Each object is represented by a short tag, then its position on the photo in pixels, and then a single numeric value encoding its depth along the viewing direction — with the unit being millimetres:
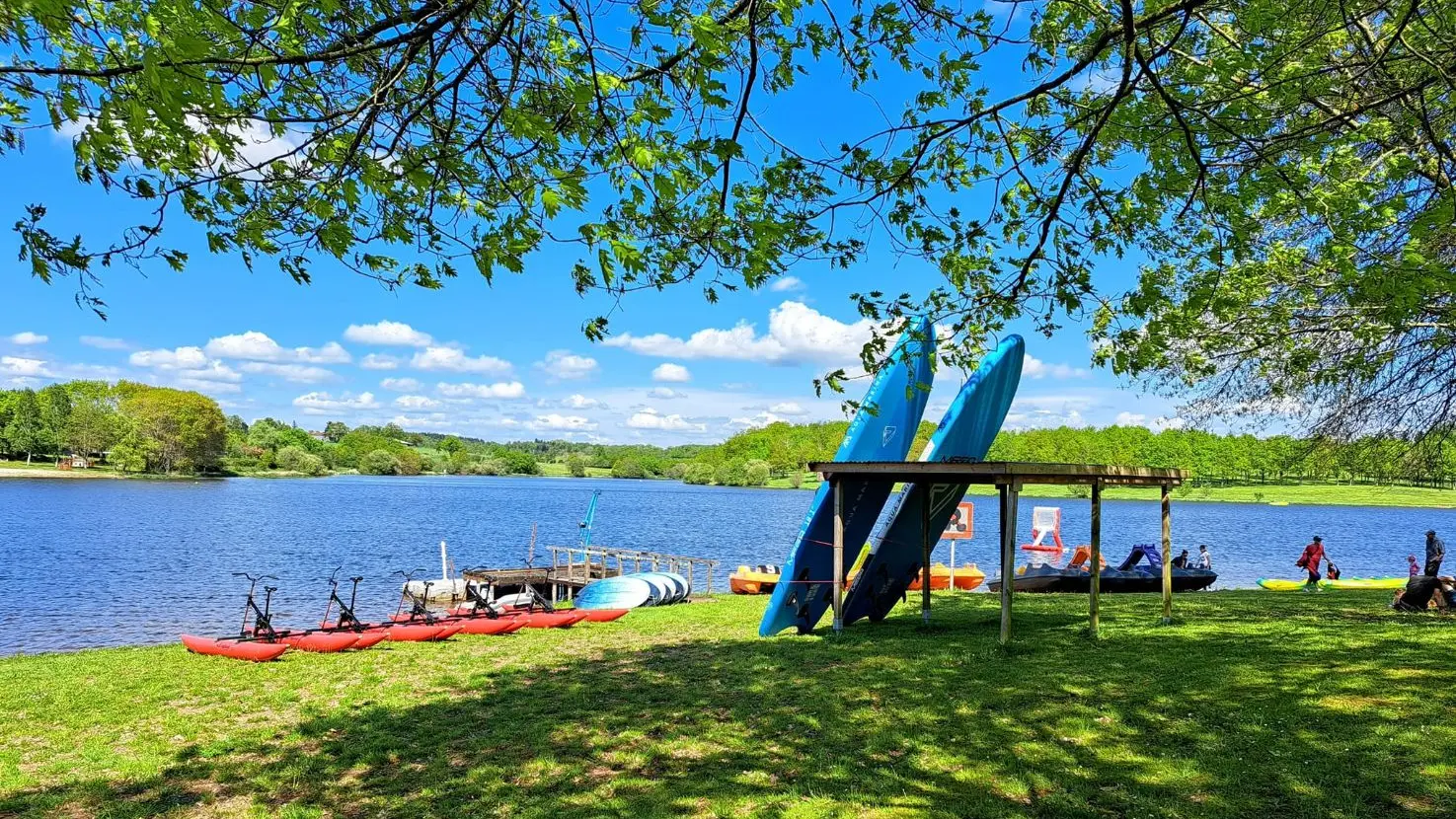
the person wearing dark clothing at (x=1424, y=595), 12180
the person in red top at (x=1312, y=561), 20109
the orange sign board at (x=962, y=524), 21502
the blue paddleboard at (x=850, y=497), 12414
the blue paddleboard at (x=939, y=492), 12297
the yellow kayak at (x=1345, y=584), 20781
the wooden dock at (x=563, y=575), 25984
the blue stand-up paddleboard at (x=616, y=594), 21188
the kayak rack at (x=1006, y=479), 10102
